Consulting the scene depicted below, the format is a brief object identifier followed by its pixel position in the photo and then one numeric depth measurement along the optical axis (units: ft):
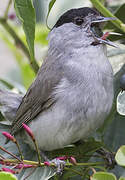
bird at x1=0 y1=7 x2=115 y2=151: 6.45
